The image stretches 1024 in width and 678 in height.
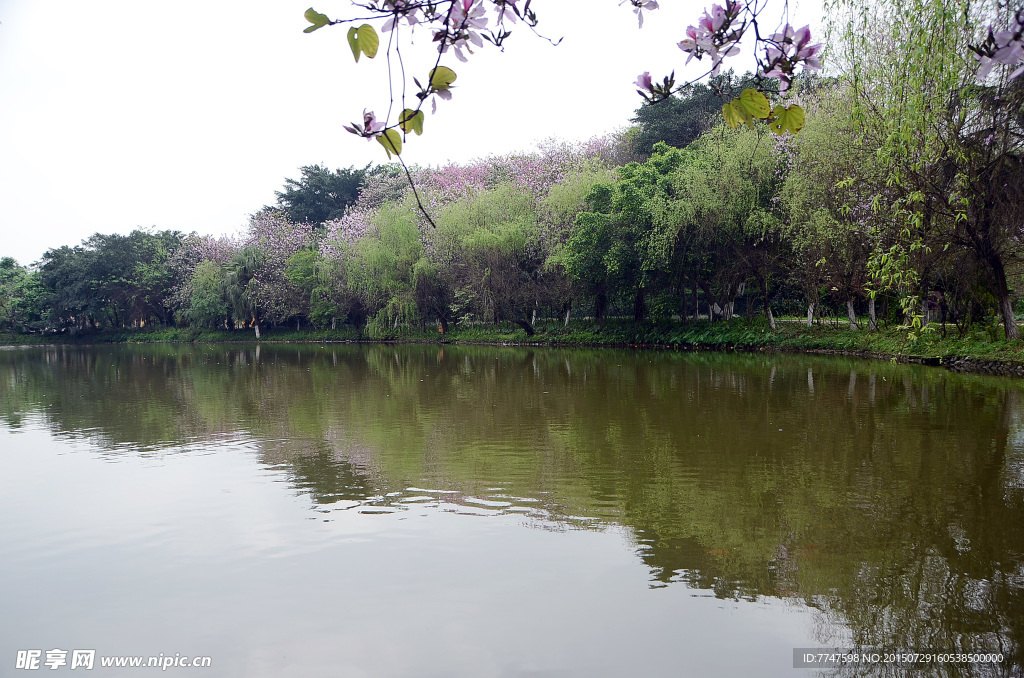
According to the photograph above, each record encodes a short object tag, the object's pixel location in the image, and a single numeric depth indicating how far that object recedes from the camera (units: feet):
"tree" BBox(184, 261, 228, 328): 160.56
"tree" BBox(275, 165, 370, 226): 186.09
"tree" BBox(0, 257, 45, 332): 188.03
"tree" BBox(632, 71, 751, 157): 118.83
